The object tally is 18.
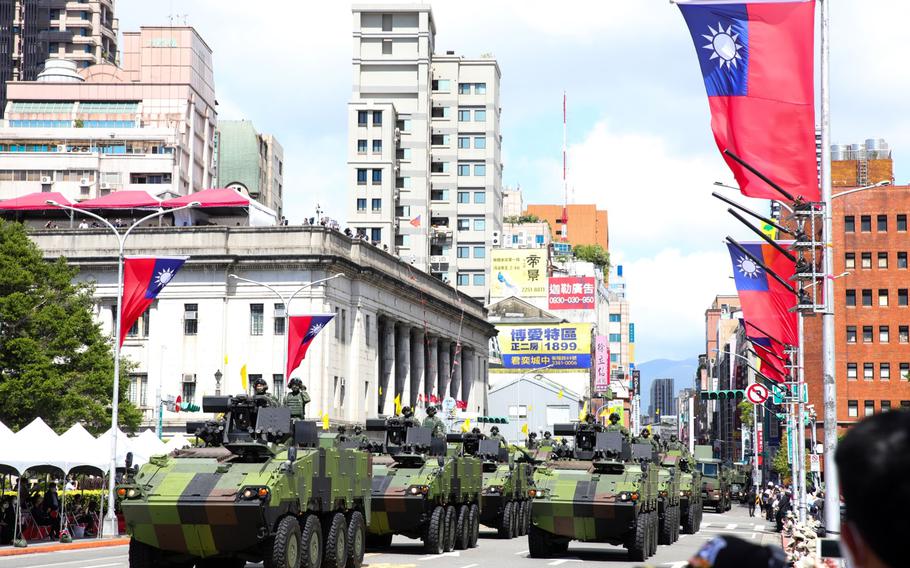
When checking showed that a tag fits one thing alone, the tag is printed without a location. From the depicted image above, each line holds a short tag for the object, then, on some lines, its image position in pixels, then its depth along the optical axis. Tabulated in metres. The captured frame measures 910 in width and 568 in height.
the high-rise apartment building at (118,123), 108.50
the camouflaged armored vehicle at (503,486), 33.66
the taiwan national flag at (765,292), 28.64
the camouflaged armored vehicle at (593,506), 25.22
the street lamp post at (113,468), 33.06
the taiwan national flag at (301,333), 43.59
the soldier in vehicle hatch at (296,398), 22.38
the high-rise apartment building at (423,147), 106.38
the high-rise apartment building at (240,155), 134.38
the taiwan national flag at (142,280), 33.66
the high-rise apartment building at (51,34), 133.75
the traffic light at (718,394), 66.62
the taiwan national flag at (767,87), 18.05
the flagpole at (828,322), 18.52
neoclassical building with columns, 64.94
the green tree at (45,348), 44.84
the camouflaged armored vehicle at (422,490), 26.16
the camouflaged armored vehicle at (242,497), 18.22
